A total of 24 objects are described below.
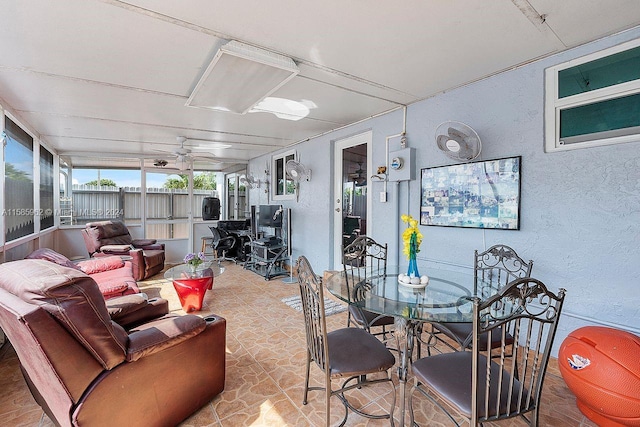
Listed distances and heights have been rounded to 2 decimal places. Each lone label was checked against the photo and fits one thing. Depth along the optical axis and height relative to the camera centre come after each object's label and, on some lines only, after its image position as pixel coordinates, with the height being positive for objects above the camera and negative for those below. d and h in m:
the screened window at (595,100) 1.91 +0.79
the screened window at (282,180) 5.70 +0.54
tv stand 5.11 -0.97
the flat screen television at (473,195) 2.46 +0.12
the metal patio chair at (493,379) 1.17 -0.84
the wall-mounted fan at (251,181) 6.72 +0.58
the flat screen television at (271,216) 5.46 -0.20
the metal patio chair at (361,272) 2.15 -0.66
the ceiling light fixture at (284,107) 3.23 +1.19
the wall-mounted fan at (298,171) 5.01 +0.62
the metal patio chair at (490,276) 1.92 -0.60
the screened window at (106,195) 6.44 +0.21
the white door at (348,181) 4.04 +0.40
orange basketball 1.48 -0.91
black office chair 6.00 -0.79
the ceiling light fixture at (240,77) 2.12 +1.11
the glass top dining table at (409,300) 1.58 -0.59
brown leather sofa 1.19 -0.73
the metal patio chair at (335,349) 1.54 -0.87
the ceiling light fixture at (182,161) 5.14 +0.79
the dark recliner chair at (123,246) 4.62 -0.75
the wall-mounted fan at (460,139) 2.55 +0.62
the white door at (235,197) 8.05 +0.23
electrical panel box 3.21 +0.49
